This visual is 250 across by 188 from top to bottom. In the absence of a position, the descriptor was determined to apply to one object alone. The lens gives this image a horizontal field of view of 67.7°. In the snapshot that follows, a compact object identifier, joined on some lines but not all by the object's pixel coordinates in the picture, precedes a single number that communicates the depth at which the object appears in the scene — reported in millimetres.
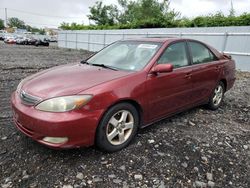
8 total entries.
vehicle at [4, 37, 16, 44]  25967
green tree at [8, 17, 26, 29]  78318
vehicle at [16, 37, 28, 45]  24888
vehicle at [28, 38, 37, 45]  24556
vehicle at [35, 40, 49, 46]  24331
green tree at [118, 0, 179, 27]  29807
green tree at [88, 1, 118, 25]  31777
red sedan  2066
